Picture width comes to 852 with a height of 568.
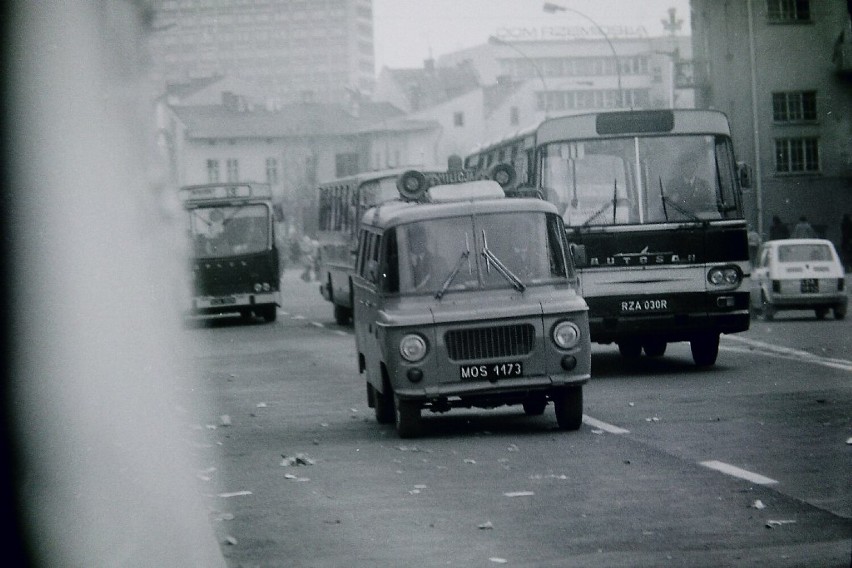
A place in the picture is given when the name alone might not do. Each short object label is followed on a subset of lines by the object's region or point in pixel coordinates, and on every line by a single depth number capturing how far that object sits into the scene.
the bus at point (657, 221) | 20.14
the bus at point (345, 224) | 34.12
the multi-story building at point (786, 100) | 53.66
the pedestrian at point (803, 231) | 41.22
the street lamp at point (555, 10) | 38.28
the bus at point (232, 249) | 37.97
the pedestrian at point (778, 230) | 46.91
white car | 31.14
